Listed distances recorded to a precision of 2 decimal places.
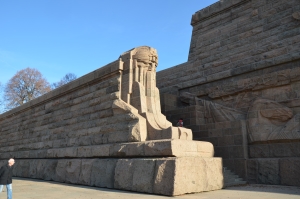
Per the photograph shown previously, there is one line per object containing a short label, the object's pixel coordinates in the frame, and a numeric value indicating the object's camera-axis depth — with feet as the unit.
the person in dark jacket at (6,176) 19.24
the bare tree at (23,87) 98.32
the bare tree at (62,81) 134.62
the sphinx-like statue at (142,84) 25.23
